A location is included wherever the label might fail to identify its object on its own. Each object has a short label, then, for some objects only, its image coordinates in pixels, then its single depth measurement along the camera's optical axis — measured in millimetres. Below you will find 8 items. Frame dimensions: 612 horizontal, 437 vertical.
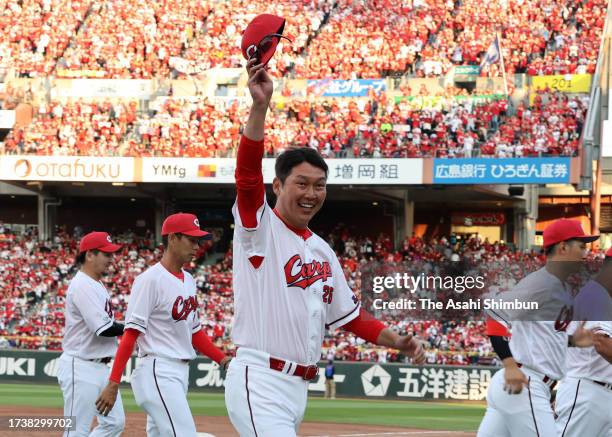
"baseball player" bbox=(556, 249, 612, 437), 13602
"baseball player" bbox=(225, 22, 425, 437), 9852
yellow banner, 63406
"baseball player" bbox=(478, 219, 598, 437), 13250
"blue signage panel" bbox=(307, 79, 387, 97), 65062
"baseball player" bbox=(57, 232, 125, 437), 15992
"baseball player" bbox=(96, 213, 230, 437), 13875
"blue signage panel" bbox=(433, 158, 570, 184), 54344
